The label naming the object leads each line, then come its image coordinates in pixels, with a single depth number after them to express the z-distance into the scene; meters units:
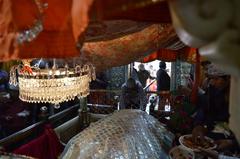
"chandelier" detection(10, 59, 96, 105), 2.13
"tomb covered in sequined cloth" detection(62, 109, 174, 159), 2.17
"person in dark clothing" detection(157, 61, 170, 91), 5.57
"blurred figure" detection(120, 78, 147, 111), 4.17
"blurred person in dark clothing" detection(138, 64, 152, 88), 6.13
